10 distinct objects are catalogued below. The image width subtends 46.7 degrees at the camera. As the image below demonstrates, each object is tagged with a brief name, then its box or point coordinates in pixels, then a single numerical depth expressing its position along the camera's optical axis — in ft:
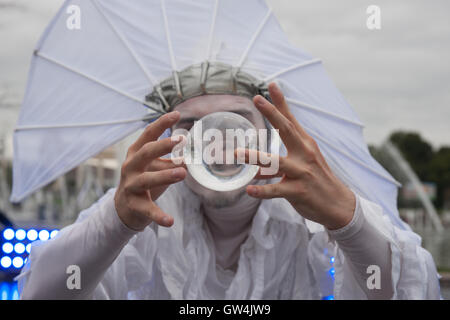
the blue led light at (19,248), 8.47
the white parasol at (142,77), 6.74
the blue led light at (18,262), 8.37
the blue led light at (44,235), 8.32
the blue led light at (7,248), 8.45
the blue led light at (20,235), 8.48
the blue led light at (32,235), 8.42
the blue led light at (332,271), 6.58
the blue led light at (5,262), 8.39
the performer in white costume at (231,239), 5.04
